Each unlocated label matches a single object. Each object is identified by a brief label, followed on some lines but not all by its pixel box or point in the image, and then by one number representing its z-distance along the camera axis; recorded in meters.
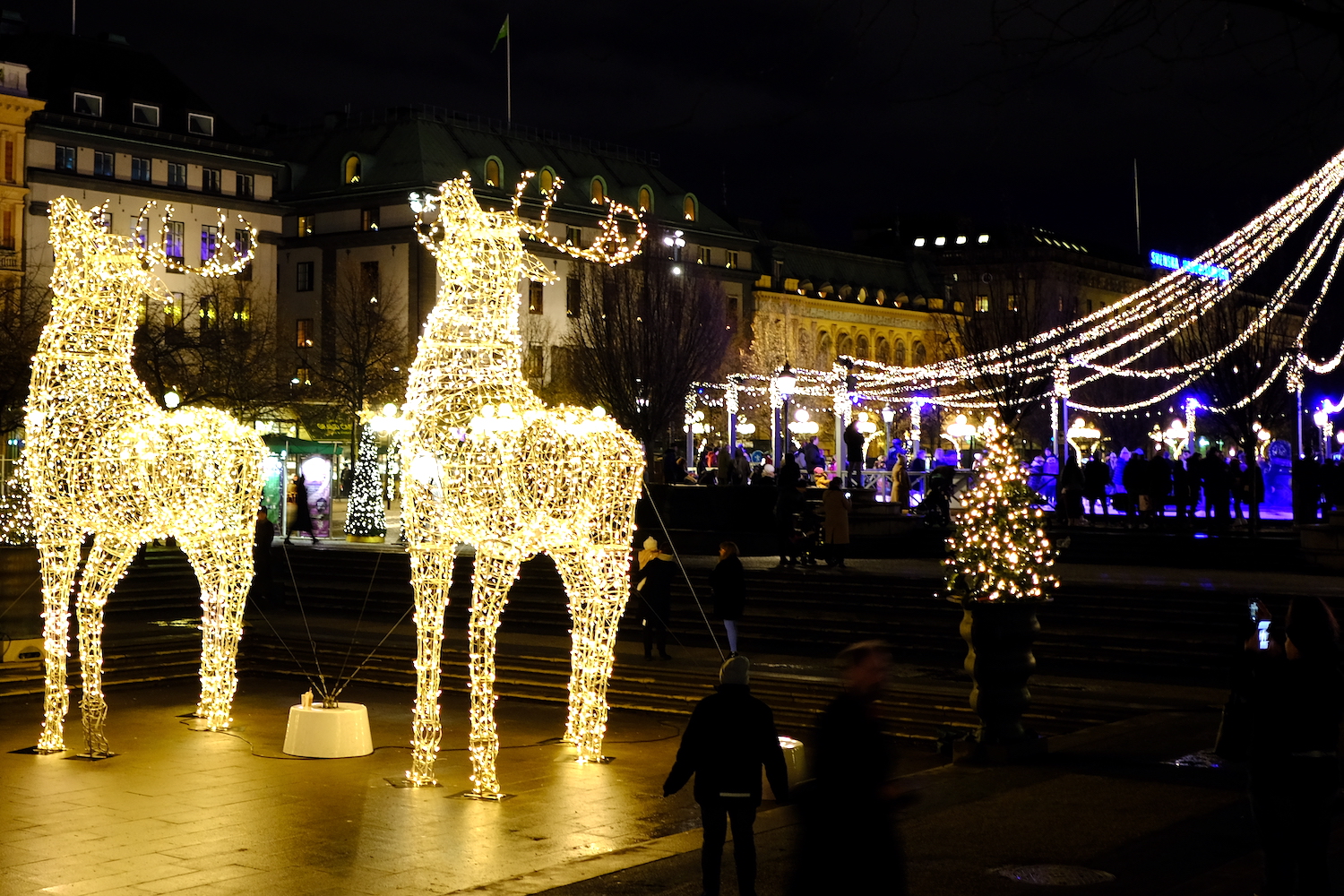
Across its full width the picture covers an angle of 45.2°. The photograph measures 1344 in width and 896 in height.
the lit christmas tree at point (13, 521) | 23.95
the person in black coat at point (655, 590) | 20.83
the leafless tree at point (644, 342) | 47.71
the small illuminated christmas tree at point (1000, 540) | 13.73
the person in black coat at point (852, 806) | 7.36
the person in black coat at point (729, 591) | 20.19
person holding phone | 8.16
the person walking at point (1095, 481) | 32.84
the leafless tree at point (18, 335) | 37.59
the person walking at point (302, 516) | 33.56
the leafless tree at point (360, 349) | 53.41
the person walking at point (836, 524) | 26.52
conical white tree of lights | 34.50
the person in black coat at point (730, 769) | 8.64
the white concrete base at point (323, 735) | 15.19
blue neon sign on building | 26.94
